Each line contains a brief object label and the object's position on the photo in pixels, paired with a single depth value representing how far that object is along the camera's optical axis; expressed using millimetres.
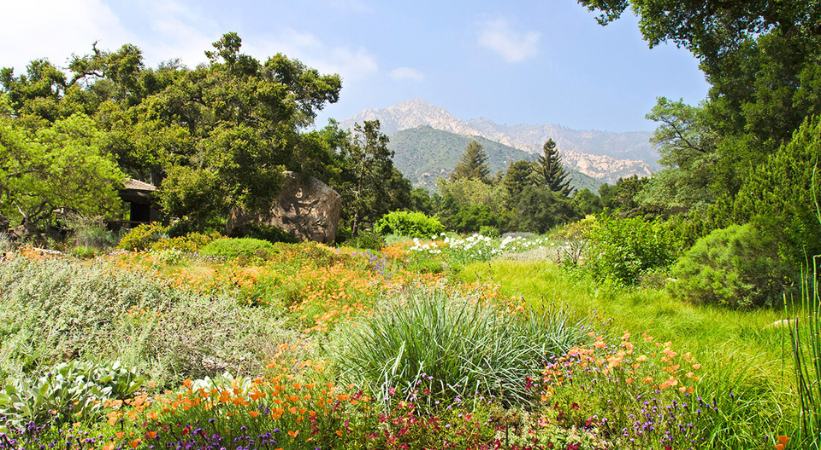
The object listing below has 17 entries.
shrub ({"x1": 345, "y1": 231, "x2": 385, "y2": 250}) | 18406
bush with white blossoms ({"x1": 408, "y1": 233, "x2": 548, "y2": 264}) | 11328
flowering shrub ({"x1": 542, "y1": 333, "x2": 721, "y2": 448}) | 2311
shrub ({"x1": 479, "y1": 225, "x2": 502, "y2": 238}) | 28719
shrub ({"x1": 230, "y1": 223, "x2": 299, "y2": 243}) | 17141
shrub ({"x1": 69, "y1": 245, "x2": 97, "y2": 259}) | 11398
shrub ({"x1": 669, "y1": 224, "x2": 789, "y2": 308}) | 5867
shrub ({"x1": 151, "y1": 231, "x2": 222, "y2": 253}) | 12656
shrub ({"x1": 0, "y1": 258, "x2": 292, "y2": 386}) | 3838
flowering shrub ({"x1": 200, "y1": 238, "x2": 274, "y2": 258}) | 11141
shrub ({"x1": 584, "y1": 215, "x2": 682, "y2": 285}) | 7523
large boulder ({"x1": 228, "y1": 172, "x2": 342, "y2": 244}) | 18594
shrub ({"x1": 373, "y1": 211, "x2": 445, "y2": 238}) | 22734
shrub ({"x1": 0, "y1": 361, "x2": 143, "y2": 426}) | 2771
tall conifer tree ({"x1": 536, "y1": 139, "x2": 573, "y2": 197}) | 56500
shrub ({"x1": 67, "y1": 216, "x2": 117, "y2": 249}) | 13891
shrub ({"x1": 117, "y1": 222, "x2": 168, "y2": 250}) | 13773
